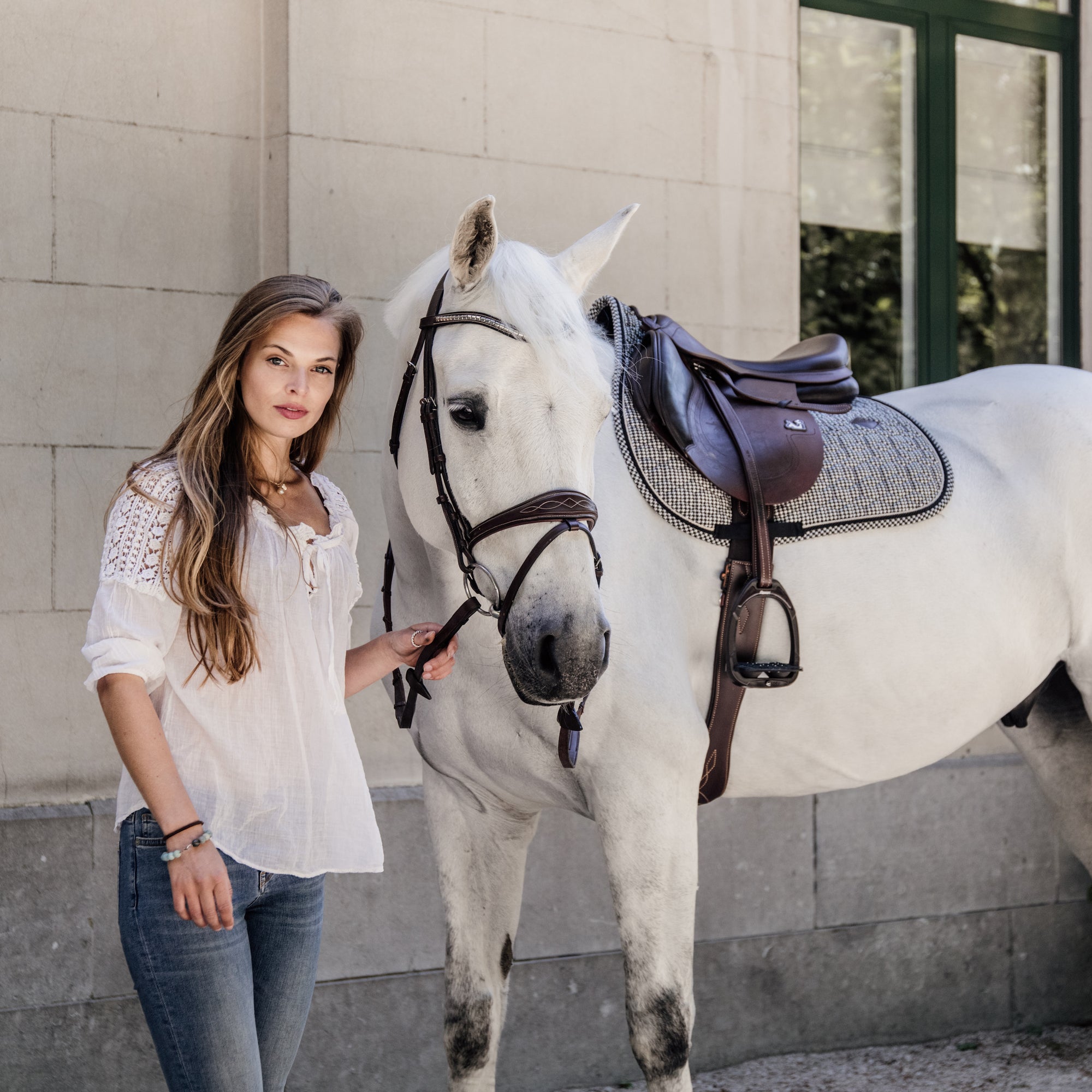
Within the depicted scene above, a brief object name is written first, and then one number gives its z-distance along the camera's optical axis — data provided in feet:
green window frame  14.66
